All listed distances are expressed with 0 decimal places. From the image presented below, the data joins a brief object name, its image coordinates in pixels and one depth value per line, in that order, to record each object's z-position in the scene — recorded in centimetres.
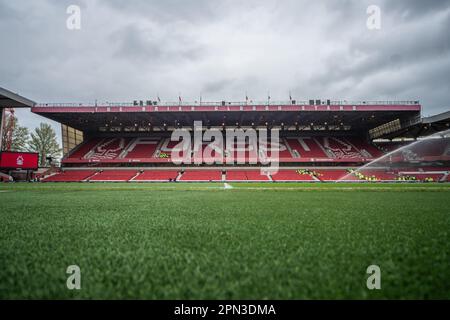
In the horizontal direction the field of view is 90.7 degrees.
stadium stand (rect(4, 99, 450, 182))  2839
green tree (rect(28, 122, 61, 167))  4131
